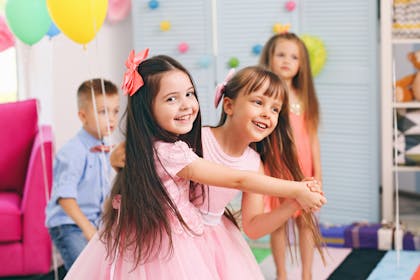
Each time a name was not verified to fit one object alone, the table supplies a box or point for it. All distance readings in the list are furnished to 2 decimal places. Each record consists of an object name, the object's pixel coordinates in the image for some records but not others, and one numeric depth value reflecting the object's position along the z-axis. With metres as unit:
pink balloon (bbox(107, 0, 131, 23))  4.78
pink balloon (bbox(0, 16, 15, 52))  3.77
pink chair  3.80
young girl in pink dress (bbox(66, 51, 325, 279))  2.33
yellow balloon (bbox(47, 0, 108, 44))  3.08
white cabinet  4.18
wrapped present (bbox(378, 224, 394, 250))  4.06
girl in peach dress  3.54
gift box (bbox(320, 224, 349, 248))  4.15
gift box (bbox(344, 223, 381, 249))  4.09
